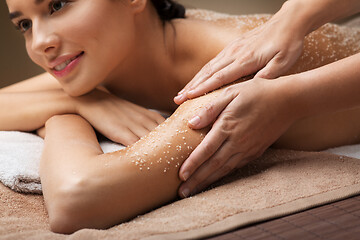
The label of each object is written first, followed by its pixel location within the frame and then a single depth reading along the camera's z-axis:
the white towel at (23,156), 0.98
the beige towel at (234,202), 0.84
